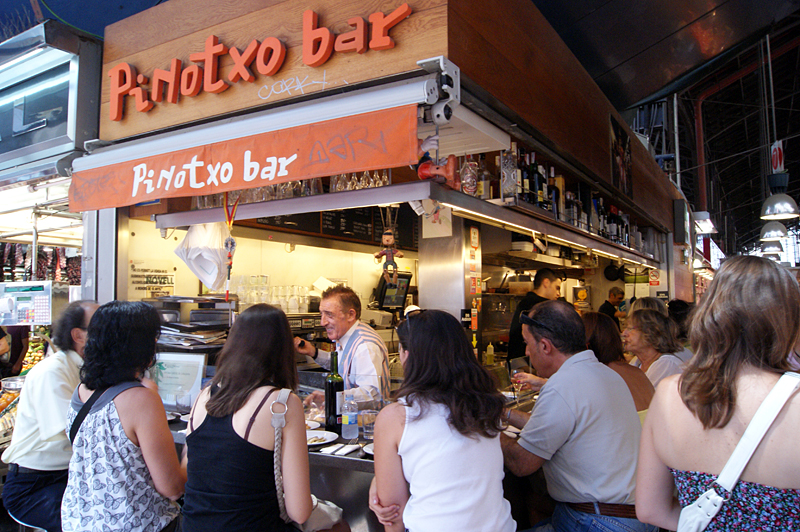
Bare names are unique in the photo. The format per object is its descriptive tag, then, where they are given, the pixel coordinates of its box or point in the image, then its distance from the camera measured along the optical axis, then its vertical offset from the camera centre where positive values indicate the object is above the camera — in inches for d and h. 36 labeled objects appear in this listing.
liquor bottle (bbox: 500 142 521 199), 131.0 +29.6
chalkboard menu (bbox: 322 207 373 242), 217.8 +29.7
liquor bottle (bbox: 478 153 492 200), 130.6 +28.1
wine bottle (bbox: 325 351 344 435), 109.0 -22.8
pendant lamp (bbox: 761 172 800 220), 327.3 +55.9
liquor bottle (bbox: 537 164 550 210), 154.7 +31.1
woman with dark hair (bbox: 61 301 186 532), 77.0 -23.7
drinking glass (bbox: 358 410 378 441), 101.3 -25.8
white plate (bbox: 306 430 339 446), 101.8 -28.7
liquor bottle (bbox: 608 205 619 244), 234.1 +30.9
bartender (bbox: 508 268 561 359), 218.7 +0.6
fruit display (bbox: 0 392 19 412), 140.7 -29.1
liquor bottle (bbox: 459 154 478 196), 121.4 +27.0
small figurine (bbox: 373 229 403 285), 155.3 +11.5
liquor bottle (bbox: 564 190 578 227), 178.2 +28.8
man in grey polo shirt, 82.2 -25.2
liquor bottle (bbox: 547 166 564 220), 163.4 +30.9
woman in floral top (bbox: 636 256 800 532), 49.1 -10.8
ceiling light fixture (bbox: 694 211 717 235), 453.9 +61.6
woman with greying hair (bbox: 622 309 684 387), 141.5 -12.5
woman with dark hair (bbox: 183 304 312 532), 69.4 -21.9
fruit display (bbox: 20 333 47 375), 177.9 -21.4
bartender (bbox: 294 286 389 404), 141.1 -13.3
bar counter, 94.3 -37.6
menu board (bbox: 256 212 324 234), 193.9 +26.9
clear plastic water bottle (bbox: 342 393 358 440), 102.4 -25.1
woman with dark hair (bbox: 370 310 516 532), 67.4 -20.1
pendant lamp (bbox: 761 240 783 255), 542.3 +46.1
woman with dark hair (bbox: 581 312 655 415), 109.4 -14.1
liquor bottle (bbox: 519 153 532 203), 141.9 +32.5
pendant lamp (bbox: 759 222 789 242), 419.2 +49.2
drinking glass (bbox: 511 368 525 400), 130.5 -24.6
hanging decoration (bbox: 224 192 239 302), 141.6 +15.7
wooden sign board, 100.2 +53.5
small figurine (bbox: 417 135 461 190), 104.3 +24.5
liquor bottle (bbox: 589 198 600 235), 202.8 +28.7
